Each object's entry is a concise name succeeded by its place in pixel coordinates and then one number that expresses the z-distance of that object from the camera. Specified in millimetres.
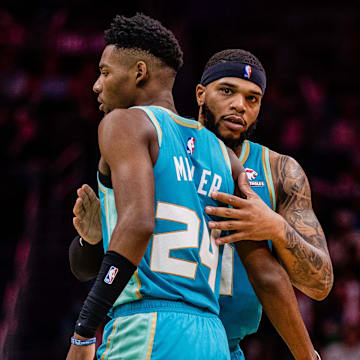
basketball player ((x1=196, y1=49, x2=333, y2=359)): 6625
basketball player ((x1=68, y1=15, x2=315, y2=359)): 4523
